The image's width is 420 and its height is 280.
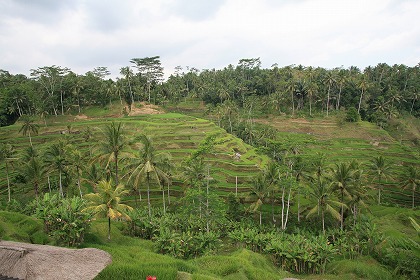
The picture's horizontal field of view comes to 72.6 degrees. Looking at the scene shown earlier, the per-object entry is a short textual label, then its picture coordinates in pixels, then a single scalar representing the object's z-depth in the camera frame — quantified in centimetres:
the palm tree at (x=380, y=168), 4069
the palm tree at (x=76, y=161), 3288
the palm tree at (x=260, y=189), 3183
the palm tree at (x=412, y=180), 3931
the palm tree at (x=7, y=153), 3784
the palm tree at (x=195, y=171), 2903
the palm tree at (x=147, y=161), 2598
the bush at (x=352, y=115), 6888
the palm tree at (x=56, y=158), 3209
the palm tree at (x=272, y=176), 3166
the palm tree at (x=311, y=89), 7338
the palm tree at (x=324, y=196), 2862
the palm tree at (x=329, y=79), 7419
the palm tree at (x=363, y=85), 7132
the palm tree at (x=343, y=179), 2981
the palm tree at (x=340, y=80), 7325
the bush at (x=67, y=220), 1714
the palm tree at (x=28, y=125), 4744
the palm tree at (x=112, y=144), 2489
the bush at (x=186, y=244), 2080
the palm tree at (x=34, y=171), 3133
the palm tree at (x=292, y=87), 7625
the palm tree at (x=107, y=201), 1867
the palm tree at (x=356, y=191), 3021
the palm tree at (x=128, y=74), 7100
